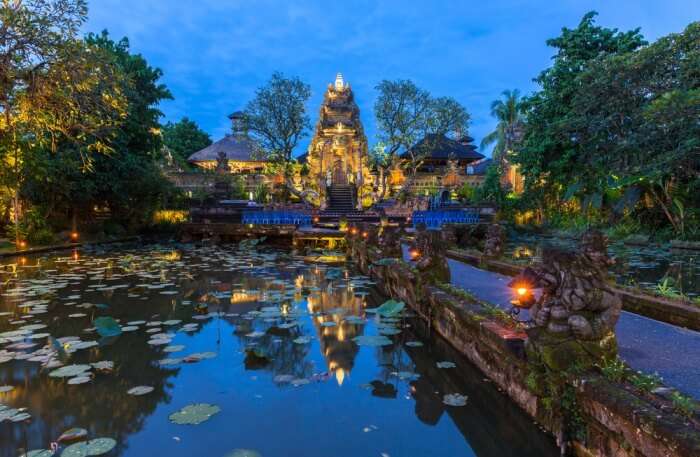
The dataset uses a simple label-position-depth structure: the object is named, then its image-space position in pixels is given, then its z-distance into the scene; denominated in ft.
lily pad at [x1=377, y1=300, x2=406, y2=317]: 15.52
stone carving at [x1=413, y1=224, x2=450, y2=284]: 18.17
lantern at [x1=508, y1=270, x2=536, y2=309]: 9.09
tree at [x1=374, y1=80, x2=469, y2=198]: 90.07
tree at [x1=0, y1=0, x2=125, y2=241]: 26.94
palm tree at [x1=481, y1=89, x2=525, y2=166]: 107.45
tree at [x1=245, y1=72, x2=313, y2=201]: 87.40
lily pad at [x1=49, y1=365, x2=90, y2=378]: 11.78
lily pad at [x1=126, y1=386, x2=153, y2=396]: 10.95
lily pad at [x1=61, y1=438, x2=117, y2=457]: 8.16
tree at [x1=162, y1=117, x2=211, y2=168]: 149.17
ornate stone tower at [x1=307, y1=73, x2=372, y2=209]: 107.76
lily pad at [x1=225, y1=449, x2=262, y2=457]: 8.13
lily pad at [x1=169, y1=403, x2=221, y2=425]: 9.53
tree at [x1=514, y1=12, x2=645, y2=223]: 62.31
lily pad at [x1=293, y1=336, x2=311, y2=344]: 15.06
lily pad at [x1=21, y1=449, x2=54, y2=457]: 8.06
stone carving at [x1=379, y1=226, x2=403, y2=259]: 27.14
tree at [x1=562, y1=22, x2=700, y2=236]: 42.91
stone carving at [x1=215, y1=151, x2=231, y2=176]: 106.42
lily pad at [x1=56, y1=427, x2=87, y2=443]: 8.74
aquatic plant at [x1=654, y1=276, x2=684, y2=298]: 15.69
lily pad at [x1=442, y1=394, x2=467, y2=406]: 10.55
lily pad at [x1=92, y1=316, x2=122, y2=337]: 14.34
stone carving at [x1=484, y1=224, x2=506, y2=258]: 27.65
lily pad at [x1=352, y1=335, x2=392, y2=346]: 14.33
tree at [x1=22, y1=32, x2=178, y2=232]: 45.27
